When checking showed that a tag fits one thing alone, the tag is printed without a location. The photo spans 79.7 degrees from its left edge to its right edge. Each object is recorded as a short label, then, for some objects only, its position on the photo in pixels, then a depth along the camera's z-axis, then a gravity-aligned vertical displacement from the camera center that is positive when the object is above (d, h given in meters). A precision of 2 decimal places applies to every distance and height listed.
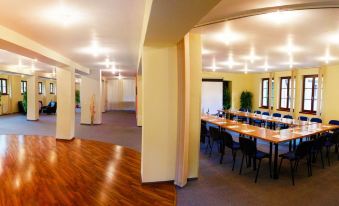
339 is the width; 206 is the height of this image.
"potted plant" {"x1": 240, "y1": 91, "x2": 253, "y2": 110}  13.15 -0.39
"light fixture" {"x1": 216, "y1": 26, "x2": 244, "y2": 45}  4.24 +1.30
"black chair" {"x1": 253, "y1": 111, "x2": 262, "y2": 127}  8.81 -1.21
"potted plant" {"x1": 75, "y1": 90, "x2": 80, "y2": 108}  19.30 -0.46
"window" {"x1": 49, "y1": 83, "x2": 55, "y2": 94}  17.91 +0.34
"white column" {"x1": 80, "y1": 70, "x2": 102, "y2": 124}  10.65 -0.04
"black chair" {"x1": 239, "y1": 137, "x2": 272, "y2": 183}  4.17 -1.17
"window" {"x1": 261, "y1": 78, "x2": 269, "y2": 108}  12.62 +0.14
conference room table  4.36 -0.95
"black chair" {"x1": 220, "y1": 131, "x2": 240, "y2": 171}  4.95 -1.22
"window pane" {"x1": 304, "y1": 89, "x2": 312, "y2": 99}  9.93 +0.04
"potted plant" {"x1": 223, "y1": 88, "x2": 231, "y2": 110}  13.35 -0.37
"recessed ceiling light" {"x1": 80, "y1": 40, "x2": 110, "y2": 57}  5.20 +1.22
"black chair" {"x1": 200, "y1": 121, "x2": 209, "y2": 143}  6.36 -1.21
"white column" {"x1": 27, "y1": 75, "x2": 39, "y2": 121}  11.70 -0.37
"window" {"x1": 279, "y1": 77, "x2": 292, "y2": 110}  11.00 +0.08
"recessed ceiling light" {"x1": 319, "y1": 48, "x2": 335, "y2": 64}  6.16 +1.30
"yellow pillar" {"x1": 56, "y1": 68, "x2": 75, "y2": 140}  7.32 -0.40
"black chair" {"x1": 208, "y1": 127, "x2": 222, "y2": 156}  5.54 -1.14
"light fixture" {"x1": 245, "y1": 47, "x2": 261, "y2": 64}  6.15 +1.31
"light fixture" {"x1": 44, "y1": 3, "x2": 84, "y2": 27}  2.93 +1.20
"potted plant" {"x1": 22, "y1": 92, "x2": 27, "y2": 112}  13.48 -0.66
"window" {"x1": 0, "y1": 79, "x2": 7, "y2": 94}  13.56 +0.36
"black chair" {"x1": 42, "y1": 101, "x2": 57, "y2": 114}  15.49 -1.26
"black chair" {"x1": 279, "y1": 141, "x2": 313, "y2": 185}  4.16 -1.22
